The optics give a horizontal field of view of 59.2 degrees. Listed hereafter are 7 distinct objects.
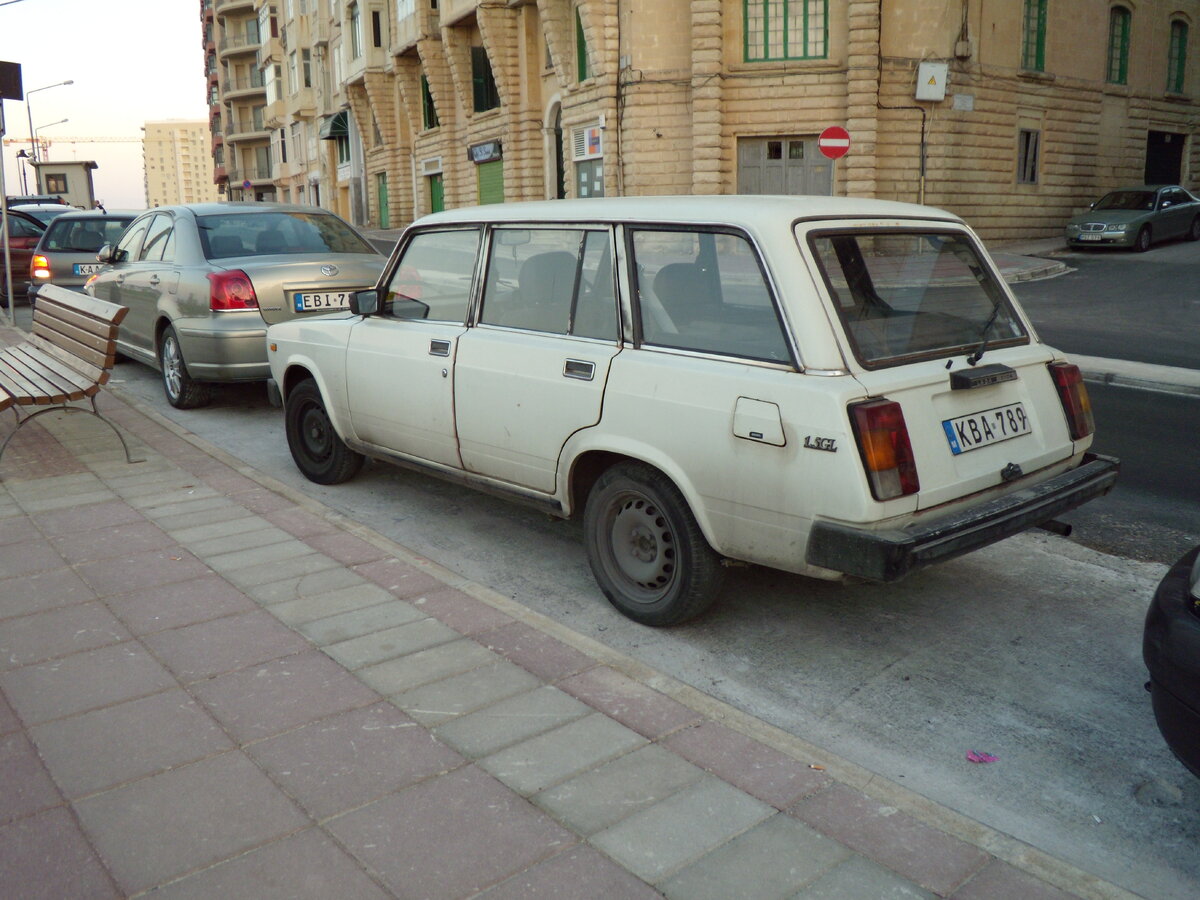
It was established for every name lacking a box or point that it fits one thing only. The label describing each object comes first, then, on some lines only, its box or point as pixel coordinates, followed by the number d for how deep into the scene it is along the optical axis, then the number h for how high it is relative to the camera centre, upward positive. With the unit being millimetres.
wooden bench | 6531 -675
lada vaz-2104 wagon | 3631 -542
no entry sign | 19328 +1874
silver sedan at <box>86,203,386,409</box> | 8141 -182
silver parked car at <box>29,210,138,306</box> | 14453 +208
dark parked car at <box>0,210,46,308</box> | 18406 +284
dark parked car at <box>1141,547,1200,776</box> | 2650 -1074
